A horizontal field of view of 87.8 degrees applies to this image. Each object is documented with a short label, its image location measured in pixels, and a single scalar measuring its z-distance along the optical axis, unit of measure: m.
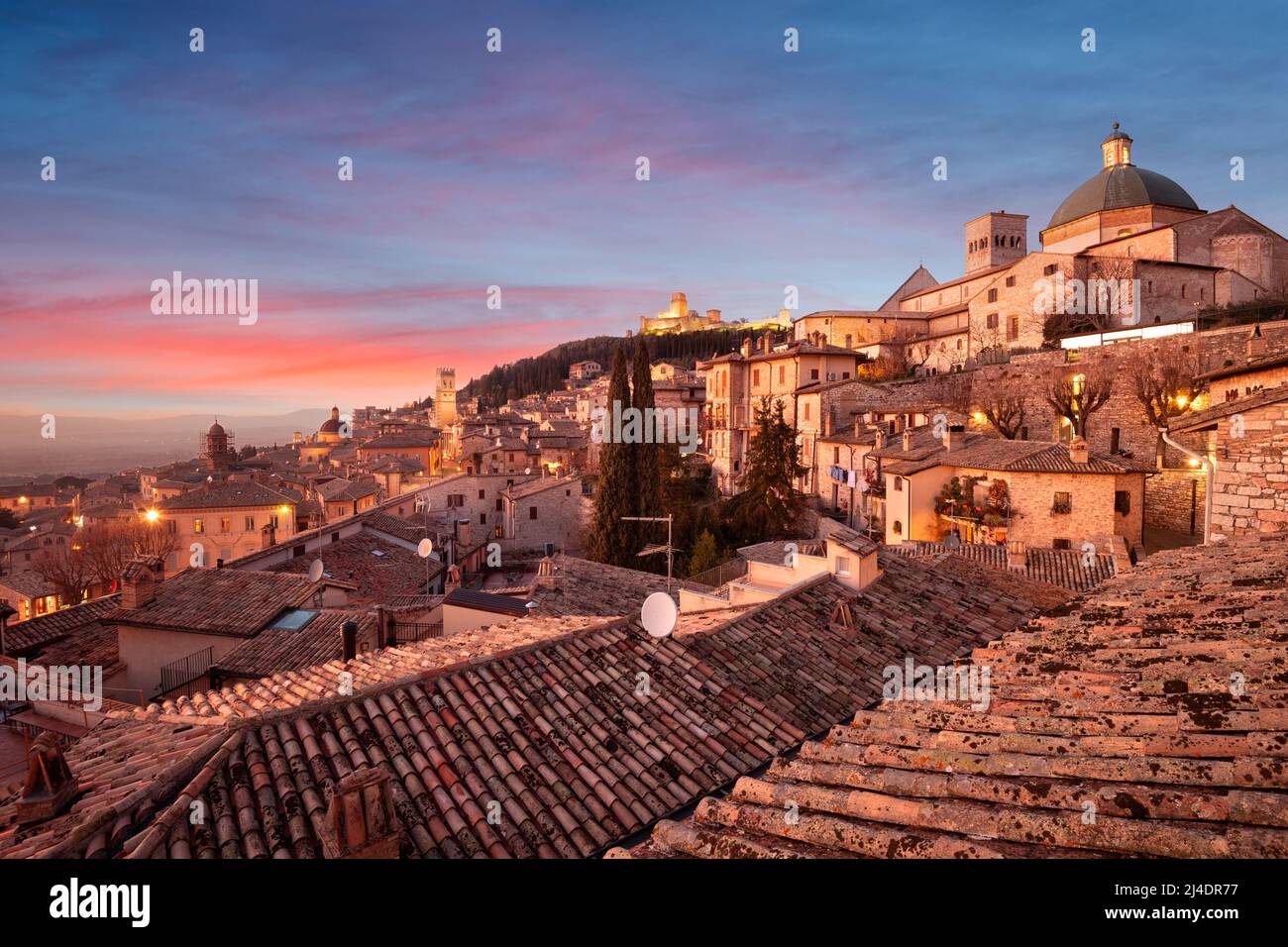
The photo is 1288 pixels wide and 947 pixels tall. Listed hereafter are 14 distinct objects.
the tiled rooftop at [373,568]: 23.33
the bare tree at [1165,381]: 28.45
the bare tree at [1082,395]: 31.79
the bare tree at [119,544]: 36.03
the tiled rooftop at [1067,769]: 2.40
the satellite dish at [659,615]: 9.10
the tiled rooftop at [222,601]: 14.94
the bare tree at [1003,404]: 36.06
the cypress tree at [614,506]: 30.86
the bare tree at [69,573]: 34.56
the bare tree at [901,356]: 48.31
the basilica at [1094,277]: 39.75
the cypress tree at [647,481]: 31.11
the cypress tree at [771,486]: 33.81
